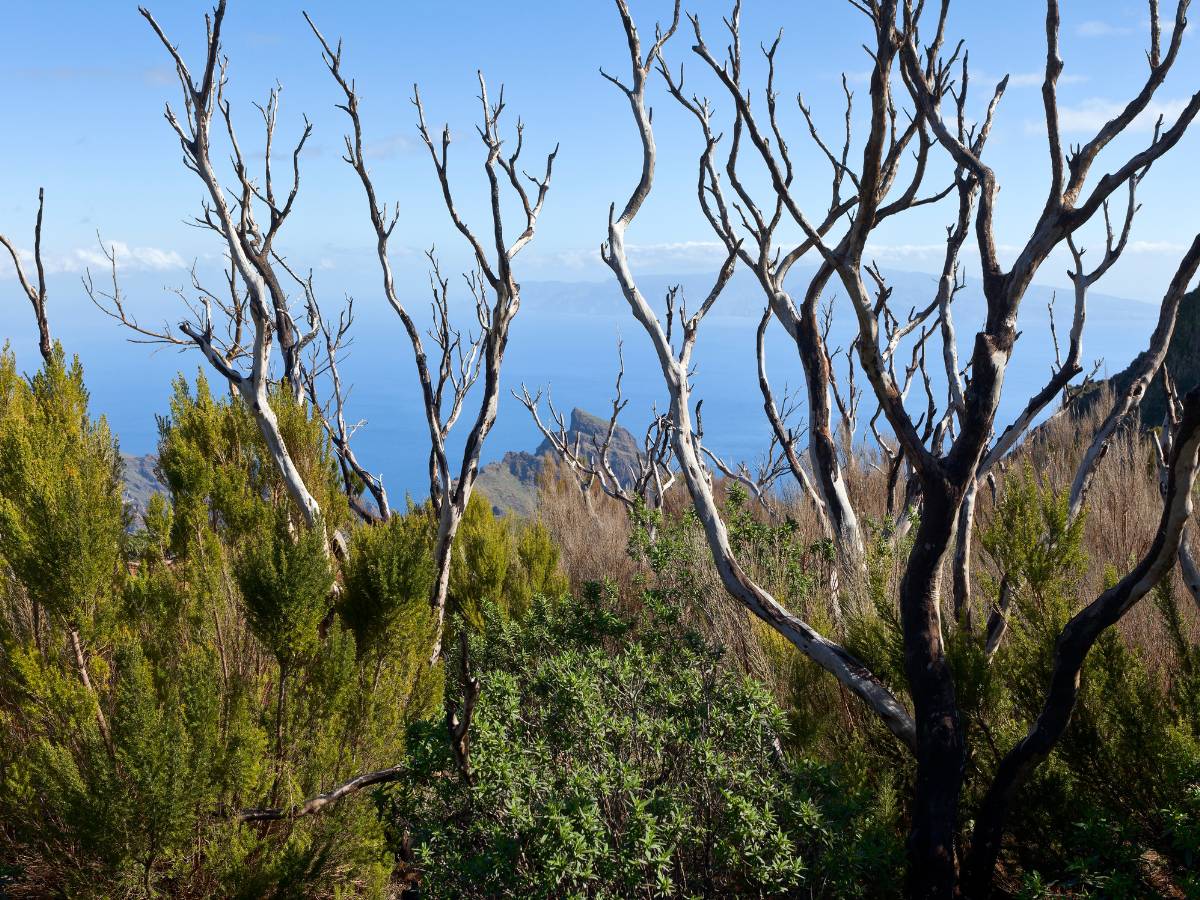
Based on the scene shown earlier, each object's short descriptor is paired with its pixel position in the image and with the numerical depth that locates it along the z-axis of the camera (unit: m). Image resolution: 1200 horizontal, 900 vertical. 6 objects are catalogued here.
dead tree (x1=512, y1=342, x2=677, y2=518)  9.98
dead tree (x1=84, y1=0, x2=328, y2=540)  5.30
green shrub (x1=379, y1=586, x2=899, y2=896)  2.56
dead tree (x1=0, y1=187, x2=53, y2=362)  7.16
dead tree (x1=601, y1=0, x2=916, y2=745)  3.46
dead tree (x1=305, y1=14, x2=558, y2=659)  5.80
